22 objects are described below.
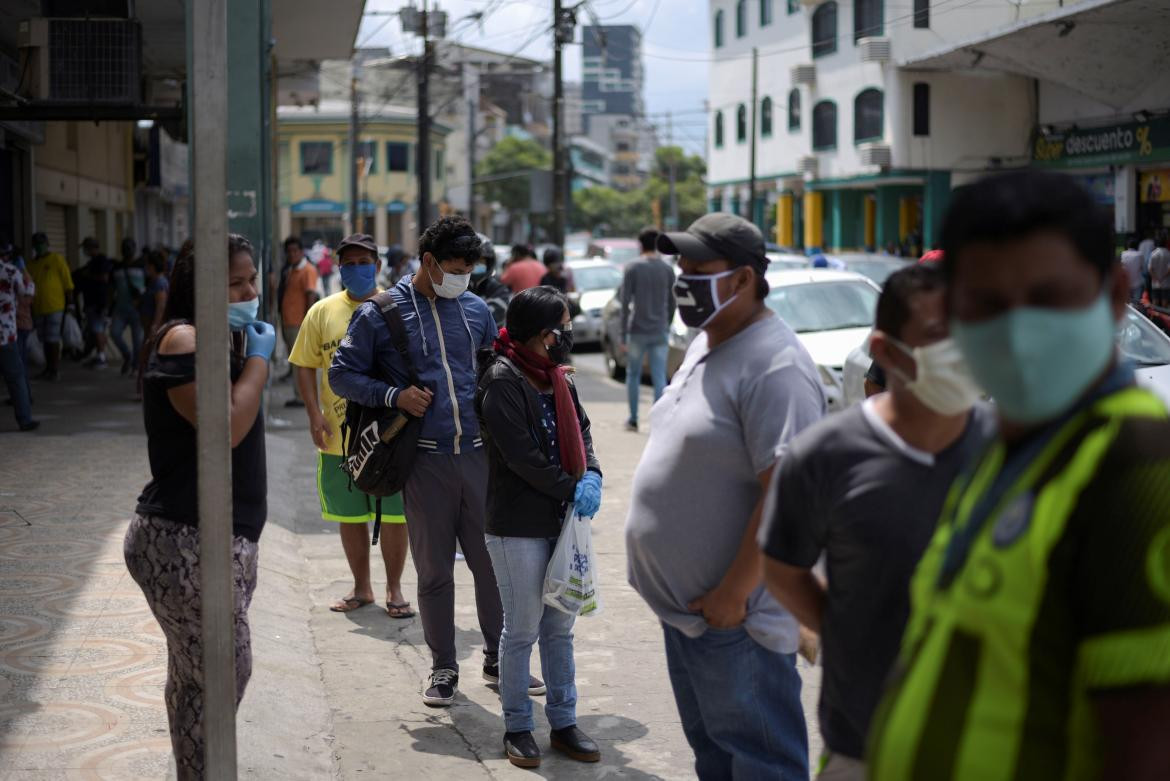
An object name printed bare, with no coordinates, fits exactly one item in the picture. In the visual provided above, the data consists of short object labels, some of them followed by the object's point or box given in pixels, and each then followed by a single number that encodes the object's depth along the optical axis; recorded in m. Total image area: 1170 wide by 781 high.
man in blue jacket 5.93
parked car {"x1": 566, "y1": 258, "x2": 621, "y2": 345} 23.56
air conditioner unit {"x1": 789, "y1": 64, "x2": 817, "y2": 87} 44.03
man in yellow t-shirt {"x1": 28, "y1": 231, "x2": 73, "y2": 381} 16.53
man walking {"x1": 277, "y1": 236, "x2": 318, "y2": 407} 15.30
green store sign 26.69
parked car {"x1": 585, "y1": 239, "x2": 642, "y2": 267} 32.84
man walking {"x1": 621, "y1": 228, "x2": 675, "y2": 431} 13.76
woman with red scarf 5.21
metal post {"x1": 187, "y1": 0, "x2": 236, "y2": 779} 3.43
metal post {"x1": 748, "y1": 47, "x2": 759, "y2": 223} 46.55
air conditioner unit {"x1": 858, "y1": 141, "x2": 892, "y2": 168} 38.75
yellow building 69.62
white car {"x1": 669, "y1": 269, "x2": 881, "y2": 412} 12.77
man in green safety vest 1.66
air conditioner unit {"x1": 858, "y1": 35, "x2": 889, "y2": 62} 38.56
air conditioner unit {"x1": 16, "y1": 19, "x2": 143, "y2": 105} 12.72
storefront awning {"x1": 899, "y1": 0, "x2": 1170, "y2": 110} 22.98
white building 36.28
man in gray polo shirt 3.54
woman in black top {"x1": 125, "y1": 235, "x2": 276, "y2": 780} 4.00
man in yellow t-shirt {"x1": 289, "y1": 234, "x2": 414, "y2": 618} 7.34
